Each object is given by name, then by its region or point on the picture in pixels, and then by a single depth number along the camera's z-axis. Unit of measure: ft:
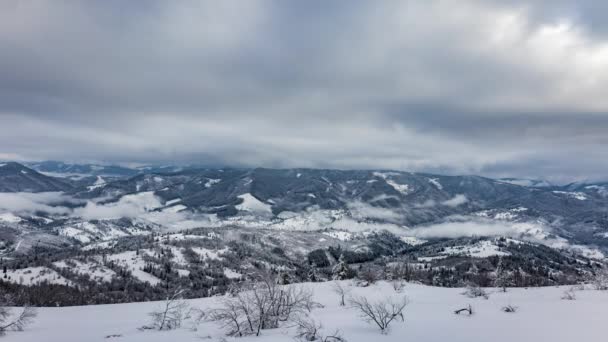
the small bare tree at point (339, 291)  138.34
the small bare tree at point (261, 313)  71.86
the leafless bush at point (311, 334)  62.59
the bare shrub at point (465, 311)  80.50
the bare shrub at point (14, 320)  88.12
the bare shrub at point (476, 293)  112.16
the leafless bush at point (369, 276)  163.22
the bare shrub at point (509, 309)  81.61
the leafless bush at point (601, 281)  108.06
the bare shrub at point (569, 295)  93.45
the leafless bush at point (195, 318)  81.99
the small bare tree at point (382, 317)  68.95
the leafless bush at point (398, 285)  141.77
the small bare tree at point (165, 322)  83.58
